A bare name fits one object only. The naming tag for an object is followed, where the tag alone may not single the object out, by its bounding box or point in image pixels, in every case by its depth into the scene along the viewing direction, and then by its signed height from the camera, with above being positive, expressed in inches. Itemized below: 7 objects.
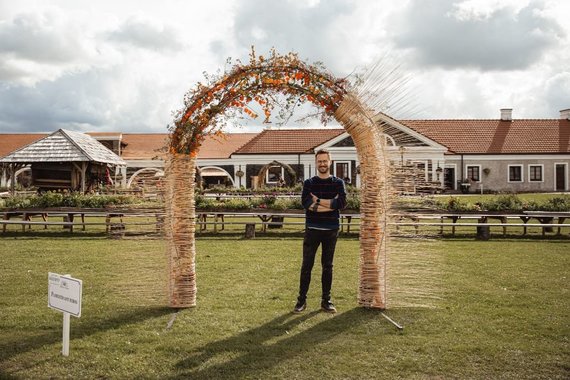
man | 215.3 -11.6
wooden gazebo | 794.8 +57.4
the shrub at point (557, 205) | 533.3 -8.8
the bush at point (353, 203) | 540.4 -6.8
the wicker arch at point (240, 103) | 220.1 +19.1
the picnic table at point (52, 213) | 543.1 -17.8
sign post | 156.6 -31.4
